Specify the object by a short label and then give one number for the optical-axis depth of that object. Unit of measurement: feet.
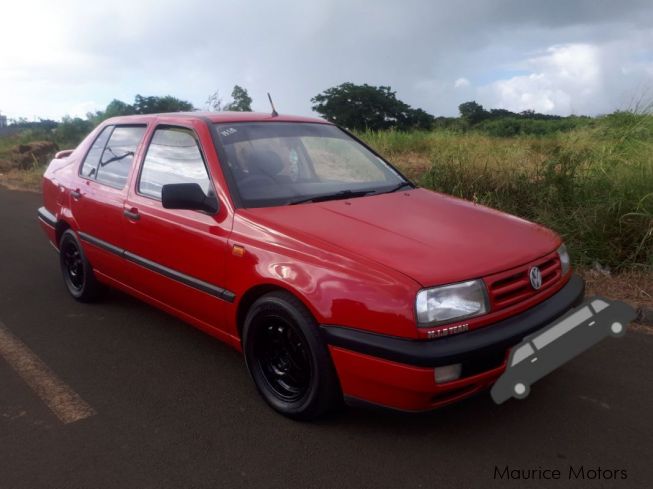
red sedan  8.56
